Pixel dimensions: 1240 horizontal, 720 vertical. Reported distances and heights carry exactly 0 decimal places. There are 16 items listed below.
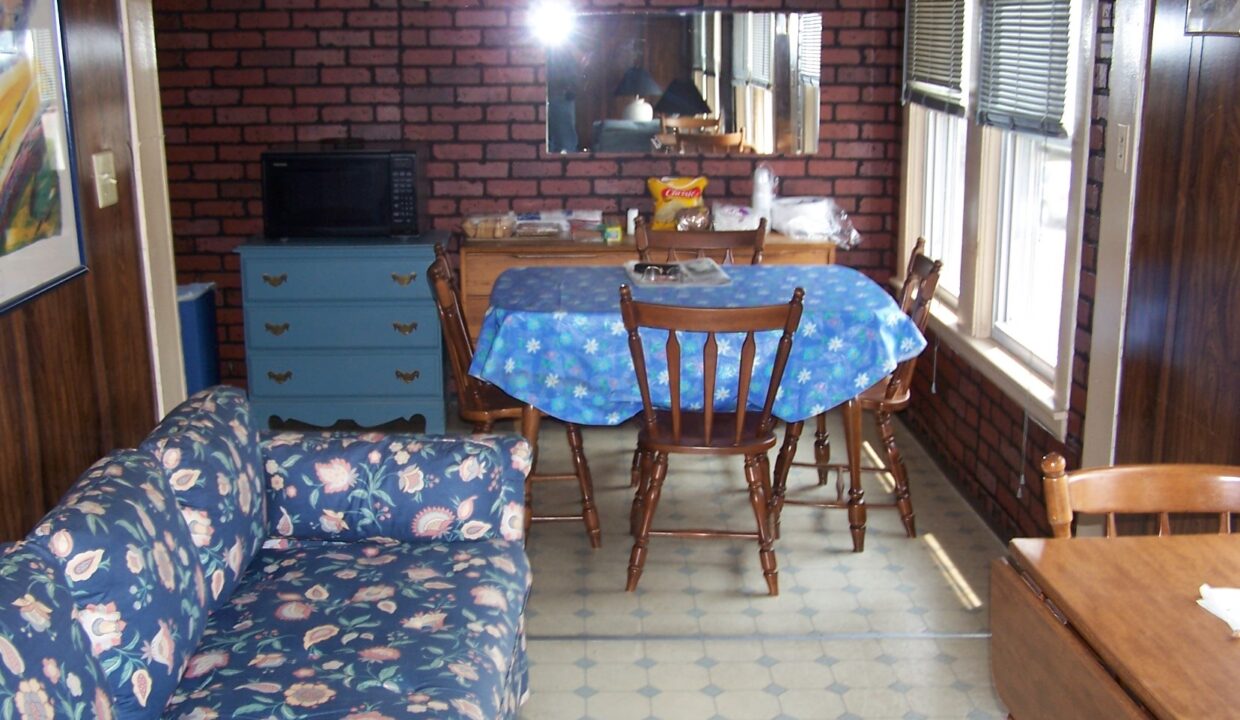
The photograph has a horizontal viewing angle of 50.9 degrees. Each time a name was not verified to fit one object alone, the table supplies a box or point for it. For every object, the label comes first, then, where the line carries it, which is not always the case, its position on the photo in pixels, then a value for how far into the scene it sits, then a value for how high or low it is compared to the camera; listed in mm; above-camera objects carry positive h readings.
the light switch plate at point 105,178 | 3023 -173
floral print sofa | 1963 -864
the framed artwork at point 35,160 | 2436 -109
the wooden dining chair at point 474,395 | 3674 -865
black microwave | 4816 -336
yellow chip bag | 5098 -392
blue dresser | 4754 -839
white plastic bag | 4980 -487
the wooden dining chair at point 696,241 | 4406 -488
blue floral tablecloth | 3520 -698
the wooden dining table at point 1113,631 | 1626 -716
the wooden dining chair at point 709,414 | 3213 -843
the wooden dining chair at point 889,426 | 3768 -965
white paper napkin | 1760 -700
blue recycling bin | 4941 -876
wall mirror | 5090 +44
